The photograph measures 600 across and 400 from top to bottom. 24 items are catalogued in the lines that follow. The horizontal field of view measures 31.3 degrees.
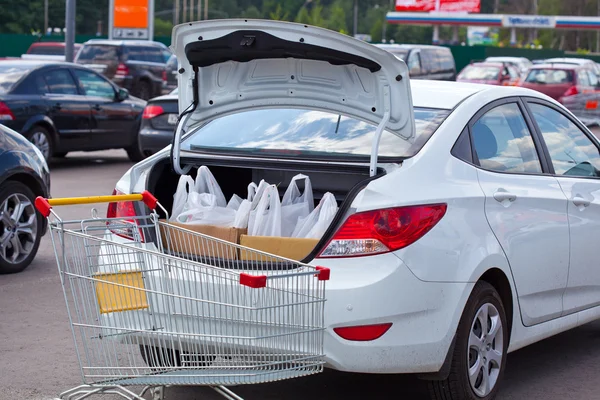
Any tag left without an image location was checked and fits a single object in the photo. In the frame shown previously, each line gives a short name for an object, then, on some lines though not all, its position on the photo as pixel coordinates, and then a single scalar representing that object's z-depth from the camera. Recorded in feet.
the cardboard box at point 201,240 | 15.66
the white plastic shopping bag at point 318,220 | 15.99
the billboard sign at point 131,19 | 120.78
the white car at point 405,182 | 14.80
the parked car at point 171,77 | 98.68
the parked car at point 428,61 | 91.66
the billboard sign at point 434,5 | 310.45
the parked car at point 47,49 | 122.62
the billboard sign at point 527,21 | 308.81
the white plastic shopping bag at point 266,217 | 16.42
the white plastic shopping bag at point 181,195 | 17.40
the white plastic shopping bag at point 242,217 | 16.57
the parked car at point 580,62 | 93.45
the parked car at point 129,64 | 95.71
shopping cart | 13.67
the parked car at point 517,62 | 125.18
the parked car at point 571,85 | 87.30
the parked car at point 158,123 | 49.26
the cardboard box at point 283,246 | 15.56
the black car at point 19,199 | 27.07
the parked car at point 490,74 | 106.52
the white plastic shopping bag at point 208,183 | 17.84
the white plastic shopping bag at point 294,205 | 16.88
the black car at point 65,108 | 48.19
